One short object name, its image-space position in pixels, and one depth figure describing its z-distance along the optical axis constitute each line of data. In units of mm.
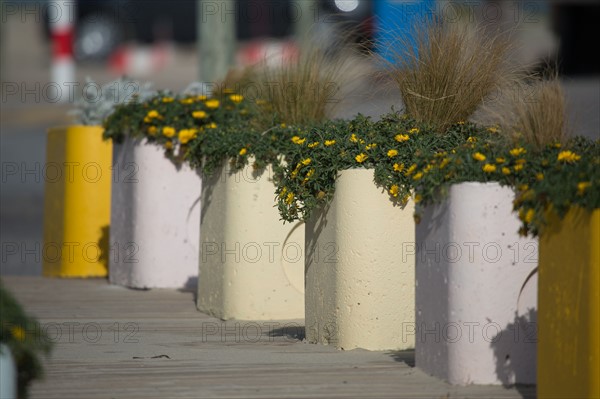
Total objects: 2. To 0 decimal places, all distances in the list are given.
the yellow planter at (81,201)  18641
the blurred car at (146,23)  55437
